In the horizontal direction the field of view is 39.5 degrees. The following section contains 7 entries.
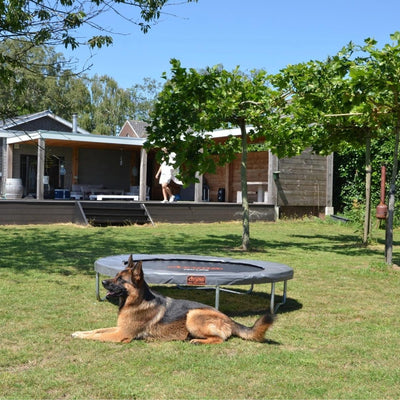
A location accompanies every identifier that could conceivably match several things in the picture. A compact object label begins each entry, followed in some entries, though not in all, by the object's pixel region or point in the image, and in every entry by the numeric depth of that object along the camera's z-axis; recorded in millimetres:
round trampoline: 5734
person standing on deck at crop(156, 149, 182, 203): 19516
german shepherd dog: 4988
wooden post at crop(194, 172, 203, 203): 19828
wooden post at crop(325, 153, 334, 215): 21016
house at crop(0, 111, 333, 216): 20156
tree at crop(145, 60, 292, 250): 11234
